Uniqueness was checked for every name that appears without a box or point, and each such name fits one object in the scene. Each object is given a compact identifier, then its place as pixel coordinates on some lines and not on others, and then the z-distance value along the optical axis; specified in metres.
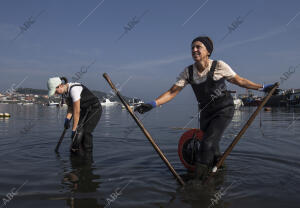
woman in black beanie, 4.05
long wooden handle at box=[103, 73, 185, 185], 4.12
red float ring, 4.95
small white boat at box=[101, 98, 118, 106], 155.79
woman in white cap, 5.68
